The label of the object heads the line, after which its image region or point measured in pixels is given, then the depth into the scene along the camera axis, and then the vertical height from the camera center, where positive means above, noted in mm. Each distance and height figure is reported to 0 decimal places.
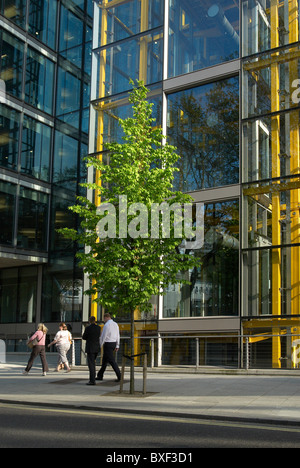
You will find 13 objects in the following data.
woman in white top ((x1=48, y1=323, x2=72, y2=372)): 17984 -1274
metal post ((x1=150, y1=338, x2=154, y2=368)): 18734 -1533
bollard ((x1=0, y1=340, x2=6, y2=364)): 25816 -2520
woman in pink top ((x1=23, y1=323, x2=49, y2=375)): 16531 -1246
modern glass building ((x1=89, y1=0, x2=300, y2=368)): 17953 +4805
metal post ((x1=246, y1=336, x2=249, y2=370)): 16578 -1375
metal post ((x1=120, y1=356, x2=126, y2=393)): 12297 -1651
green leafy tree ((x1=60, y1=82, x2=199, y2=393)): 12844 +1755
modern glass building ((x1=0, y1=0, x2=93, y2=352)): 29094 +8236
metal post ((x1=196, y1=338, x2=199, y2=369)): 17219 -1441
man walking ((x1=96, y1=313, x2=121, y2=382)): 13820 -886
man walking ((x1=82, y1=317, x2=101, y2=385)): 14328 -1024
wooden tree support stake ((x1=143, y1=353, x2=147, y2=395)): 12117 -1551
